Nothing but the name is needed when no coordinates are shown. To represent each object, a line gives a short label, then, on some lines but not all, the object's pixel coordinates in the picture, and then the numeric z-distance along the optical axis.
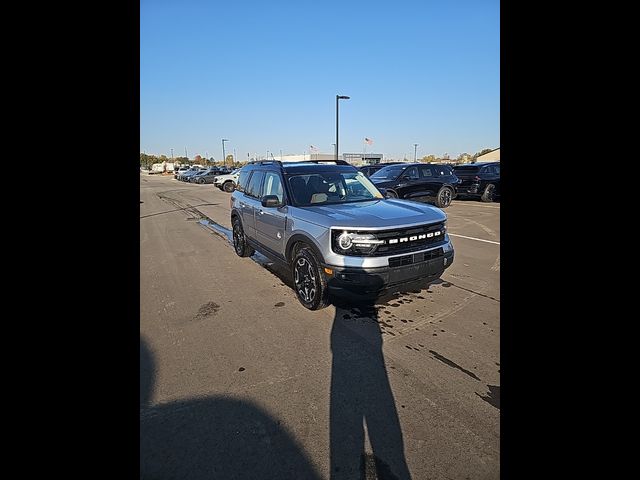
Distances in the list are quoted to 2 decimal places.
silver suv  3.73
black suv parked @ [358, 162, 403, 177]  19.98
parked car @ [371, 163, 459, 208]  13.66
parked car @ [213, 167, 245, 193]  27.05
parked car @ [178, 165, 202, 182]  44.19
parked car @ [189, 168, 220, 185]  39.06
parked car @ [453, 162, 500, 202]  15.90
